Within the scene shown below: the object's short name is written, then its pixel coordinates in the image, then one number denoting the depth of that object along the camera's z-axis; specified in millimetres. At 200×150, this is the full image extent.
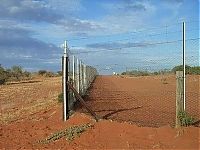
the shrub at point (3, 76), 32517
